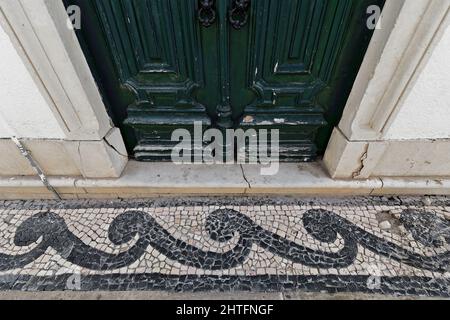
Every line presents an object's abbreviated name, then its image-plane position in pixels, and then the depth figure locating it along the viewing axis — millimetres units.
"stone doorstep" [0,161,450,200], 1814
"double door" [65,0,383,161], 1360
